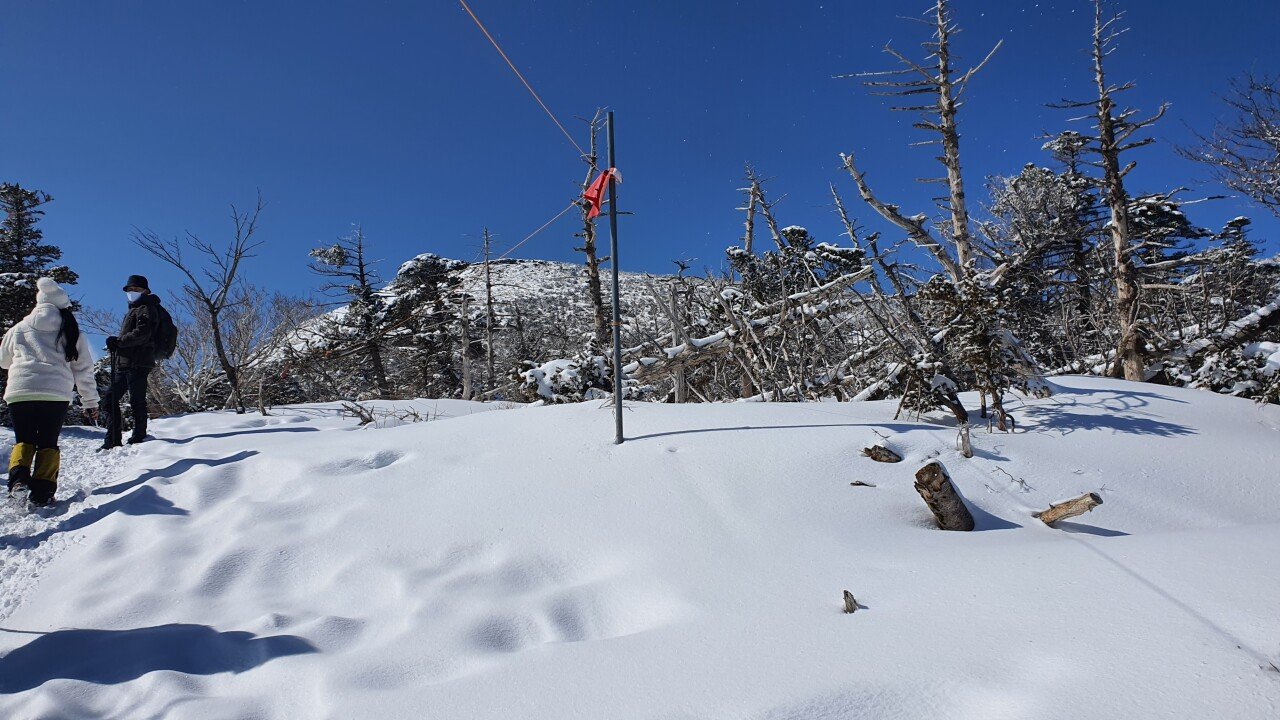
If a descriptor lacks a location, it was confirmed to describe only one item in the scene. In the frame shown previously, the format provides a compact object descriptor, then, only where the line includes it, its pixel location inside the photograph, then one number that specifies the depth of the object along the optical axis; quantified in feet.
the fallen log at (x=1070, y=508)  9.56
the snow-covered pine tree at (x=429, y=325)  65.36
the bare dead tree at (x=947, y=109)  29.68
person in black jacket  17.37
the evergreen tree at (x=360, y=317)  62.34
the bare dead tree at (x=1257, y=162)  29.07
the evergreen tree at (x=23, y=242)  52.34
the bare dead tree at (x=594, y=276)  48.12
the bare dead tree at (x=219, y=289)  28.12
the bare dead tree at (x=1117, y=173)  28.40
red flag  13.69
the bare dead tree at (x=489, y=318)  66.35
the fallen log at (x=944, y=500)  9.94
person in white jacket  12.64
